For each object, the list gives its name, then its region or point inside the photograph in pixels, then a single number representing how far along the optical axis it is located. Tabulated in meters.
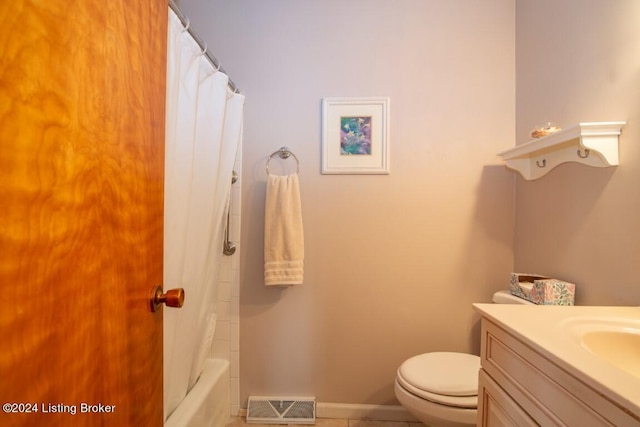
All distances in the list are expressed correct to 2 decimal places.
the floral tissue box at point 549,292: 1.06
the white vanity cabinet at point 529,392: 0.47
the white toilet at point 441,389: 0.98
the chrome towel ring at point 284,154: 1.51
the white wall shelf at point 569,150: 0.90
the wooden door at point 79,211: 0.32
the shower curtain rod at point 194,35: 0.91
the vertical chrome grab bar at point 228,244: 1.47
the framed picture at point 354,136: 1.50
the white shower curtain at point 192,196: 0.89
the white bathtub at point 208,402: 1.02
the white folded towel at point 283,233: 1.43
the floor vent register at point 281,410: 1.42
